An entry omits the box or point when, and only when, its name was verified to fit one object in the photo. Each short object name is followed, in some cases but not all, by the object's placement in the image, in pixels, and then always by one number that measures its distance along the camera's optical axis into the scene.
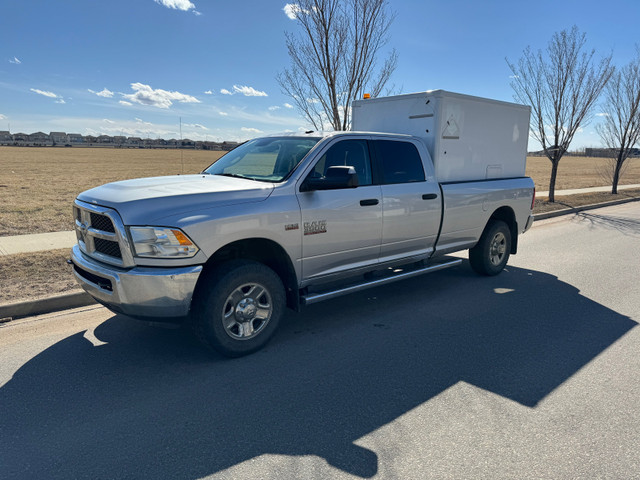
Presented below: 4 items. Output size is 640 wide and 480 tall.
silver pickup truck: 3.63
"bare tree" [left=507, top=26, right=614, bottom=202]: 14.42
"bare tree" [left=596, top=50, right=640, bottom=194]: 17.95
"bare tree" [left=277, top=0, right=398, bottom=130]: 9.23
